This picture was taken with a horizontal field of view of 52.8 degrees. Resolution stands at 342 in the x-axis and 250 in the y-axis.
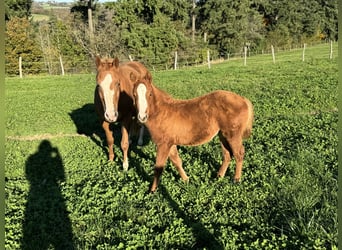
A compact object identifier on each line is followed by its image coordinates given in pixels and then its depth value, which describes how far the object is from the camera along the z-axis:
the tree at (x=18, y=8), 41.97
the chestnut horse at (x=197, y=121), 6.14
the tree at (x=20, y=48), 31.19
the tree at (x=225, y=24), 53.28
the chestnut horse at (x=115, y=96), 6.63
